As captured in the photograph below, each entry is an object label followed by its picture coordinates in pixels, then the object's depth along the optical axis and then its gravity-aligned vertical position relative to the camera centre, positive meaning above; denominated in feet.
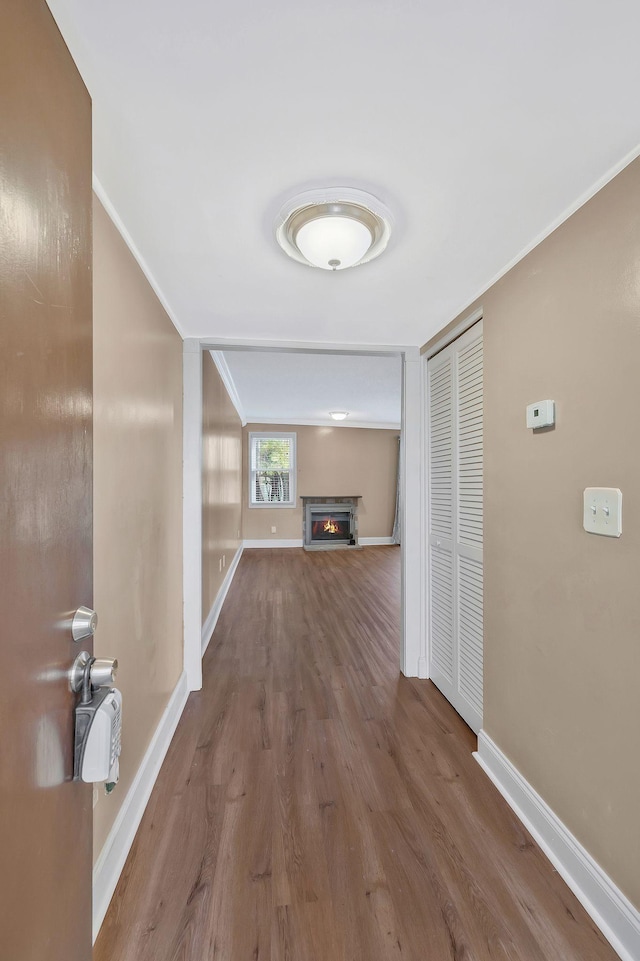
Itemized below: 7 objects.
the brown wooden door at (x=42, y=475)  1.73 +0.00
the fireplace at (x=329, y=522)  26.25 -2.89
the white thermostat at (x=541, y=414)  4.78 +0.75
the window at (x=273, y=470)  26.27 +0.40
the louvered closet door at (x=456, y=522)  6.85 -0.81
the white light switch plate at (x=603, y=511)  3.91 -0.31
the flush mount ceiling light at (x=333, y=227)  4.23 +2.69
